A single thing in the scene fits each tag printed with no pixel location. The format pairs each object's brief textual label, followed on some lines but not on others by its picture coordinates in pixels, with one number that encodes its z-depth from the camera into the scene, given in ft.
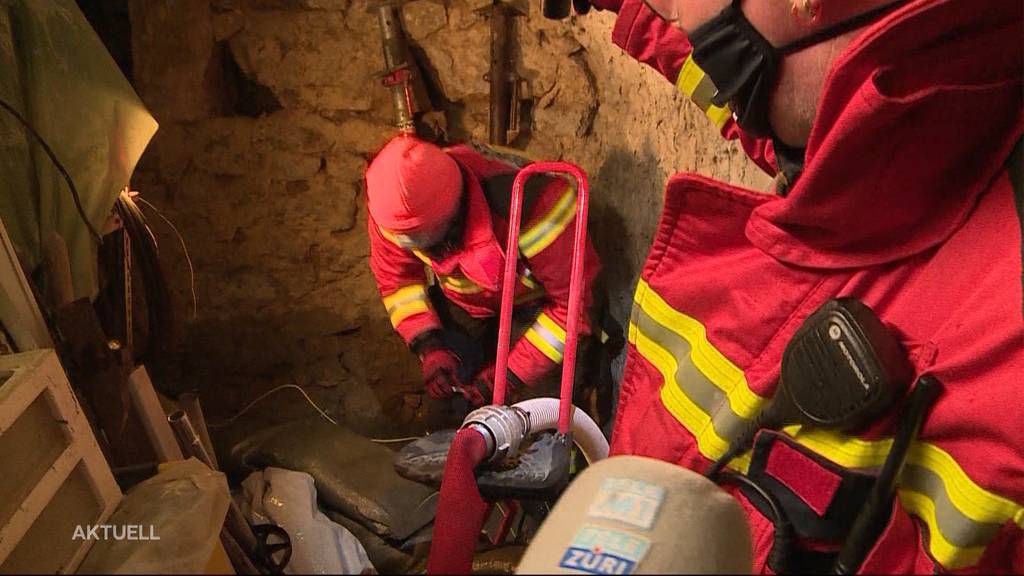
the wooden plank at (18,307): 3.19
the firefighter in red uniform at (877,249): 1.86
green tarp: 3.94
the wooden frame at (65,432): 2.05
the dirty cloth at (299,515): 3.13
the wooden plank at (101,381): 3.81
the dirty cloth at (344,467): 4.78
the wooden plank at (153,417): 4.32
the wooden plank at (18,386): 2.24
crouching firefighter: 5.14
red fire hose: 2.08
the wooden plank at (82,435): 2.32
